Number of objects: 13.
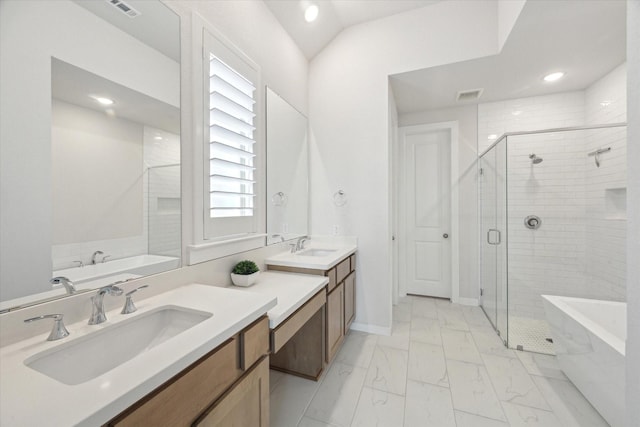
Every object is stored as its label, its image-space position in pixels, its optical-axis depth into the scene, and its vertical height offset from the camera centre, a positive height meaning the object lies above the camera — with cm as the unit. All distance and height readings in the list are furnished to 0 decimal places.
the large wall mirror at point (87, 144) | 87 +28
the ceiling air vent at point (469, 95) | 303 +143
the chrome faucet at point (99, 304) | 98 -36
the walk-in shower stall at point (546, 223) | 247 -11
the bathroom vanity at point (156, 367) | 58 -45
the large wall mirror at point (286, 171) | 225 +40
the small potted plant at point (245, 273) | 165 -40
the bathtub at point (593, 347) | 141 -85
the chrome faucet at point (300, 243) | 253 -31
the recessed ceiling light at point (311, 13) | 238 +189
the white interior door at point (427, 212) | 359 +1
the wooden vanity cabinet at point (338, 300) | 194 -75
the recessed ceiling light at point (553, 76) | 264 +144
